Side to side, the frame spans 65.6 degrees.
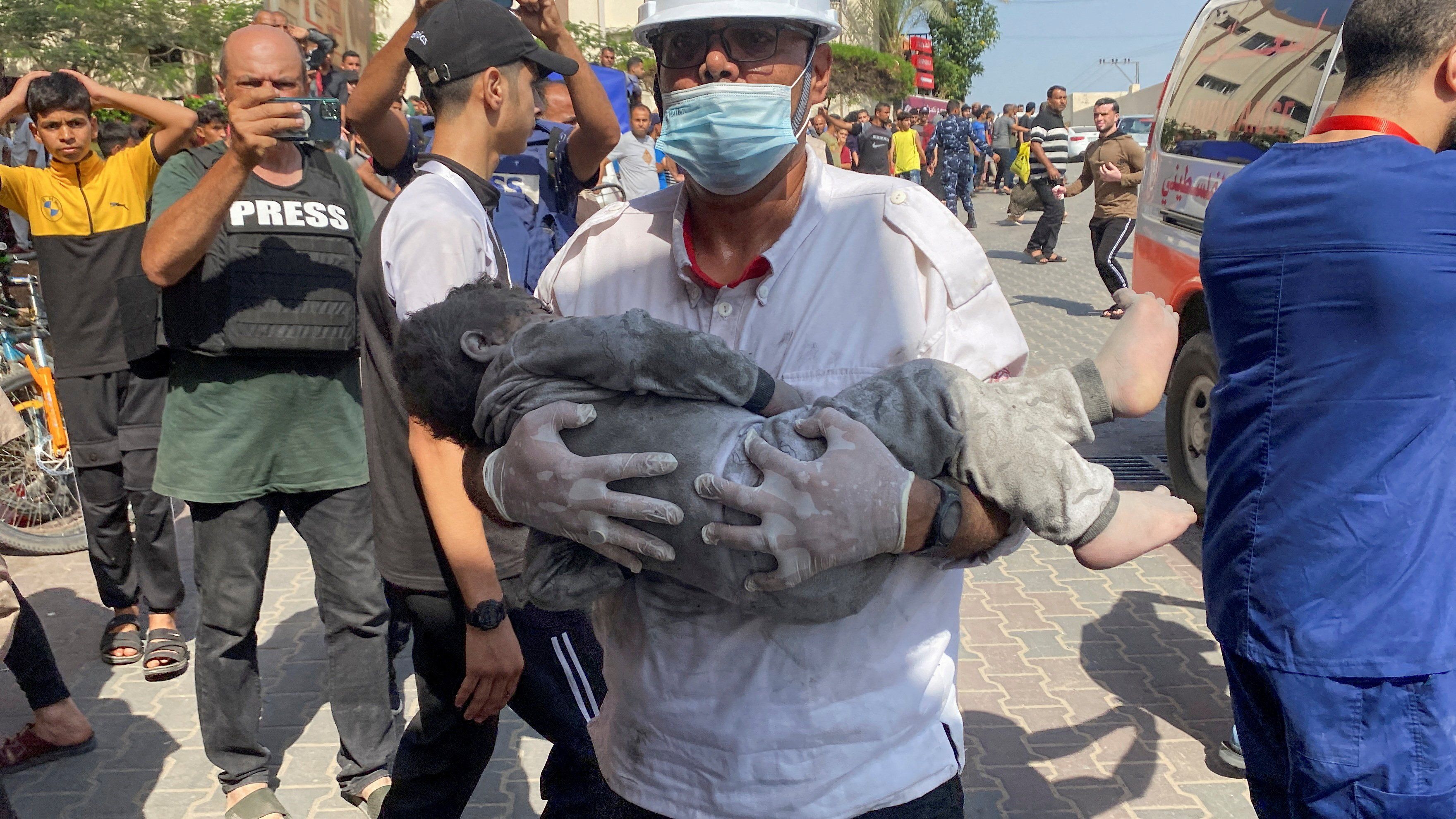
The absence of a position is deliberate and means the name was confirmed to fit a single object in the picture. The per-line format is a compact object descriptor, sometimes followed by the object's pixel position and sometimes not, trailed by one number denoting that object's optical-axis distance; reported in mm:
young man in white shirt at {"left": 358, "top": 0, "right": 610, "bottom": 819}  2766
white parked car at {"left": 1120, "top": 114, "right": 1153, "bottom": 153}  32344
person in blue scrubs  2293
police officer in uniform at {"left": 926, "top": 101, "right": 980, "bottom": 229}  19641
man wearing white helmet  1565
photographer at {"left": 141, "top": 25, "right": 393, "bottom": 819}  3451
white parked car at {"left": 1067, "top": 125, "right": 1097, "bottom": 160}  32562
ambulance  5086
